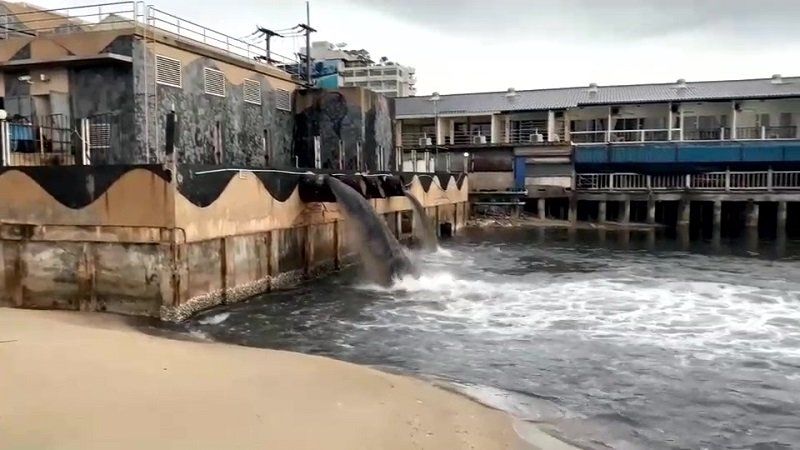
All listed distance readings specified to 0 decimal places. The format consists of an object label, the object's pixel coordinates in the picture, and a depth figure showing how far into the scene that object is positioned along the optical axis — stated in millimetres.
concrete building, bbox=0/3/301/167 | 19750
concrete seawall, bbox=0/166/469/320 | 13289
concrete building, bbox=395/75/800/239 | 39500
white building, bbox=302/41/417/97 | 81250
